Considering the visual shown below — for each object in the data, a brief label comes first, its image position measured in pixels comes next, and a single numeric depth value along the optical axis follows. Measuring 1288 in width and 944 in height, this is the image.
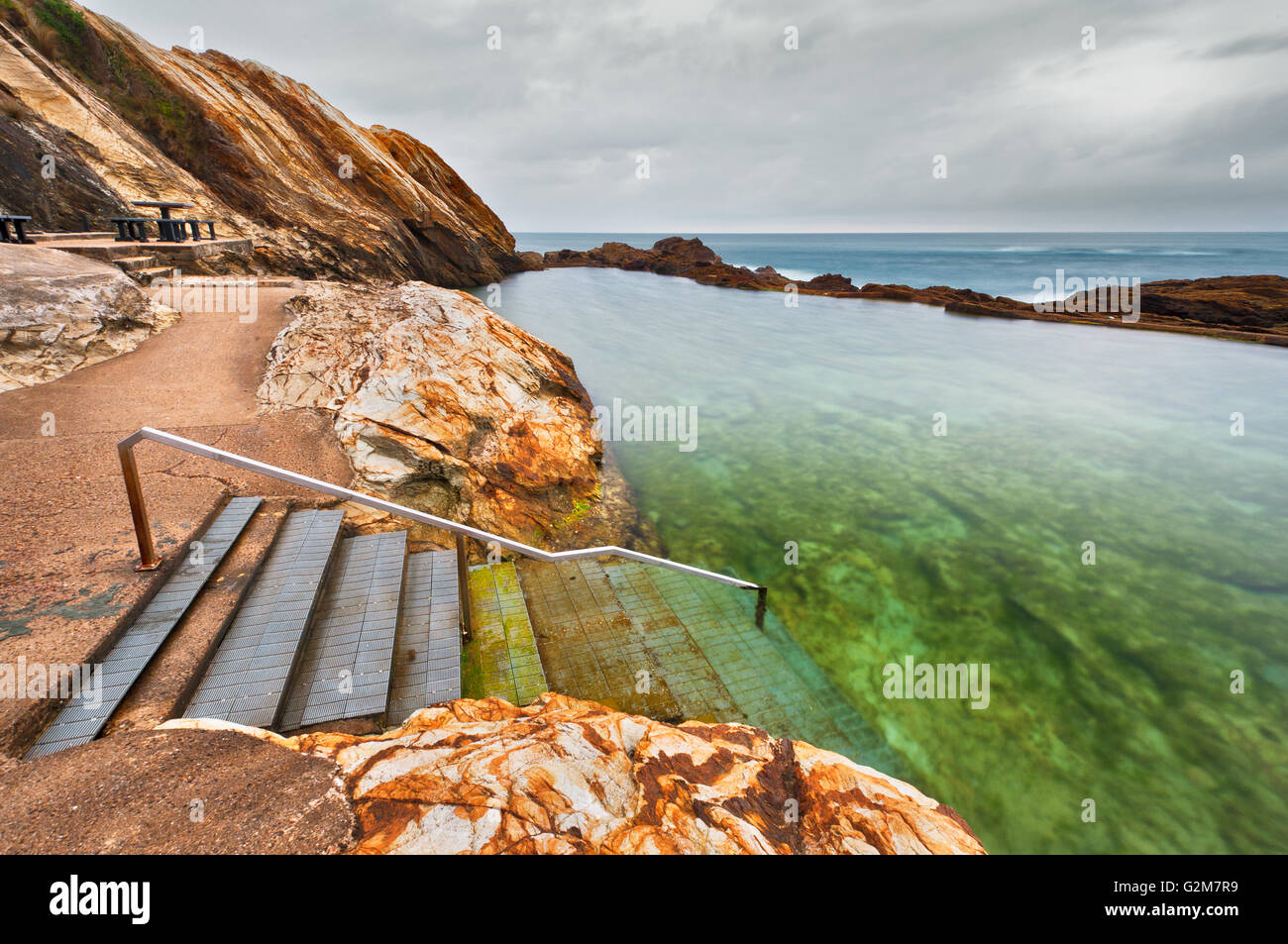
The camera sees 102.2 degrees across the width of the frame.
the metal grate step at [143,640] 3.11
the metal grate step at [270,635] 3.69
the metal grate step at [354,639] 3.99
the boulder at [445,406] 8.38
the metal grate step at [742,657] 5.52
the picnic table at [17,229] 10.49
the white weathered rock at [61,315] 7.92
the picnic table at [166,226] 13.38
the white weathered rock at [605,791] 2.78
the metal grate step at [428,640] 4.45
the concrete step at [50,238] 11.90
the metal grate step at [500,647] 5.19
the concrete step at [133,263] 11.77
